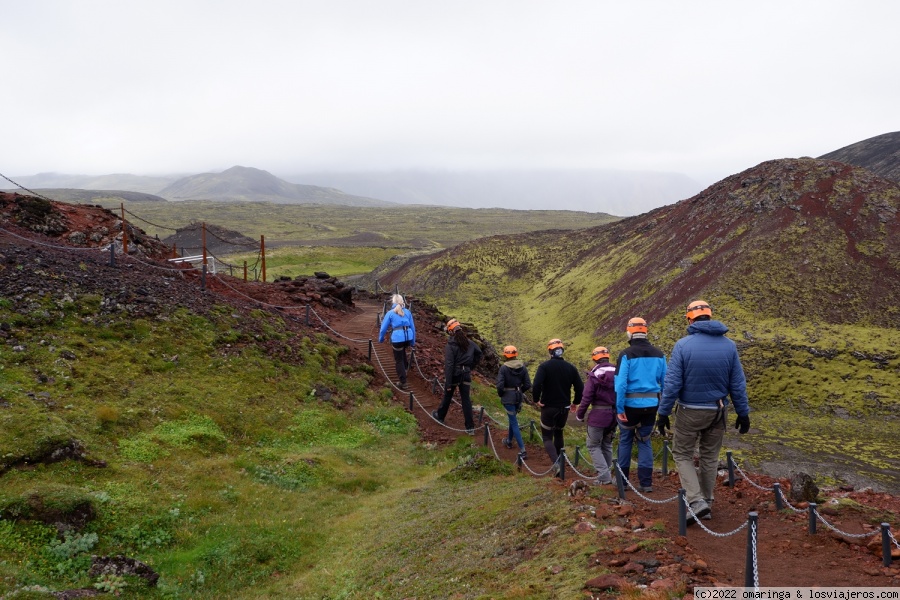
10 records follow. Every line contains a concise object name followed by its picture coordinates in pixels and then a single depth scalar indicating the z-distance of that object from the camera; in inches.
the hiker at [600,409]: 346.9
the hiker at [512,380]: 452.4
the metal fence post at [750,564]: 183.6
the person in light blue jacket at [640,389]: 315.6
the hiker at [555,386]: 394.3
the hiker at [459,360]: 537.8
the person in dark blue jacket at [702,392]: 269.3
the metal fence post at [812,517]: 243.8
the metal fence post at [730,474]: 340.2
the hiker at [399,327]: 673.6
